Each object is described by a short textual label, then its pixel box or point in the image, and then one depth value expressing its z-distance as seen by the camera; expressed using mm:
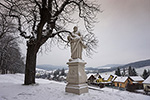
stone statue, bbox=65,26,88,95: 4336
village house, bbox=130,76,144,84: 23917
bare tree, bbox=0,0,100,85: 6466
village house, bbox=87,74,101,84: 28994
